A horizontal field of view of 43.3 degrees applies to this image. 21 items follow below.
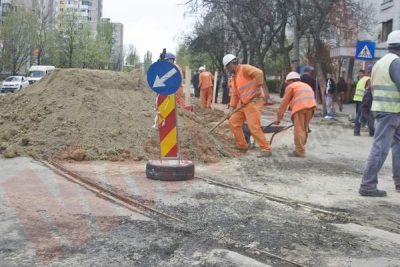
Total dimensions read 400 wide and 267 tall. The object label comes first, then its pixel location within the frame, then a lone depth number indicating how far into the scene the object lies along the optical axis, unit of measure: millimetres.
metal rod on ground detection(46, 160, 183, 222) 5171
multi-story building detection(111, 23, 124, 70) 180188
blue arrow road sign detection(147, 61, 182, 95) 6582
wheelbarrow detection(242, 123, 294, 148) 9508
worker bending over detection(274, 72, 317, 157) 8953
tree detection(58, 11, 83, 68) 61278
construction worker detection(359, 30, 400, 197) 6039
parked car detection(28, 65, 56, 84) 38791
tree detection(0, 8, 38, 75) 52156
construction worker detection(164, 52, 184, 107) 10953
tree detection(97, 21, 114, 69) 71500
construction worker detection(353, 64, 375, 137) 13625
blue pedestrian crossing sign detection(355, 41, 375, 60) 17047
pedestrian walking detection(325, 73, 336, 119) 18984
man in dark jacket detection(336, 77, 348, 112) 23766
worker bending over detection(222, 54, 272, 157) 8750
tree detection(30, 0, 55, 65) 57038
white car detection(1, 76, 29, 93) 37038
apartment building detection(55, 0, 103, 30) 145512
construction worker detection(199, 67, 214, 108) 19505
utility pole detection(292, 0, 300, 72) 22416
